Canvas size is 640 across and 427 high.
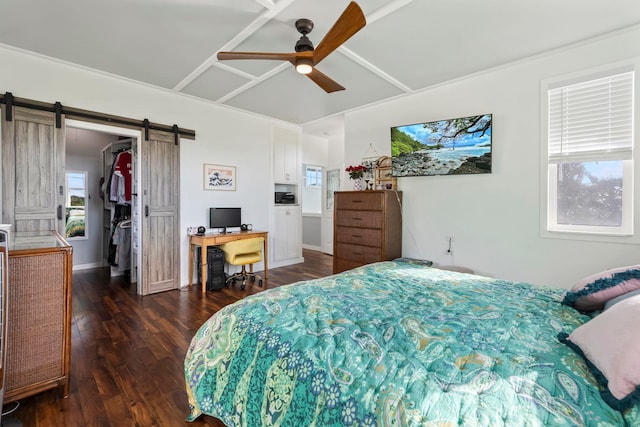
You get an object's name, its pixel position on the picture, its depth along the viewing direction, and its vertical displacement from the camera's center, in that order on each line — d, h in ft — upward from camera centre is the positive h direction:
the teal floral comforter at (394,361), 2.62 -1.70
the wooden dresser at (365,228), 11.78 -0.75
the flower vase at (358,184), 14.20 +1.32
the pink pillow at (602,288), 4.09 -1.13
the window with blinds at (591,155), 8.23 +1.72
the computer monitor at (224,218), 14.19 -0.43
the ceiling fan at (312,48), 5.89 +3.92
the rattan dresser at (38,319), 5.33 -2.18
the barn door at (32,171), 9.20 +1.25
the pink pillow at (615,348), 2.46 -1.37
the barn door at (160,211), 12.32 -0.09
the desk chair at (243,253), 13.14 -2.09
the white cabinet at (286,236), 17.48 -1.62
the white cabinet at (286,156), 17.37 +3.39
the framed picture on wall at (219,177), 14.33 +1.67
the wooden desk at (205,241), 12.75 -1.46
